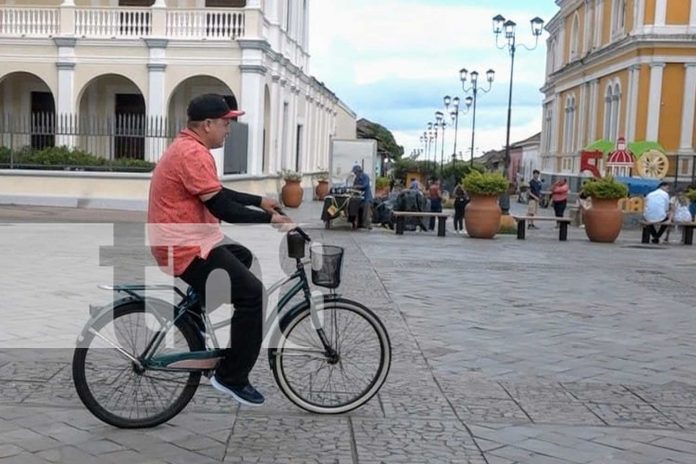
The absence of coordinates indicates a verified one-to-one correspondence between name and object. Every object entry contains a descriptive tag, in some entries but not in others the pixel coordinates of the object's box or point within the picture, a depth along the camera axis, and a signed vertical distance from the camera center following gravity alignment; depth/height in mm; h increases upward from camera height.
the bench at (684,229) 19484 -1260
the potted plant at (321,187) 36469 -1013
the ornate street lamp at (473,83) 44375 +4646
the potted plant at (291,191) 28906 -951
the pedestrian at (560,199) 26406 -851
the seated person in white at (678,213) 20156 -894
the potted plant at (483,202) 17969 -697
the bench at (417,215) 19047 -1173
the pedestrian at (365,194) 19719 -664
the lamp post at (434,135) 74875 +3558
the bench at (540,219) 19141 -1245
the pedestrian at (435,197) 23859 -840
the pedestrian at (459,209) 21794 -1053
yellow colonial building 35469 +4645
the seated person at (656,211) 19500 -826
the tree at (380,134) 88612 +3939
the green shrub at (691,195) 21334 -469
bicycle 4742 -1117
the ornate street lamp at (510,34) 32344 +5538
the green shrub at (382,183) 35450 -741
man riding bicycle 4547 -316
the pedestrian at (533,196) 26867 -836
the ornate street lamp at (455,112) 58675 +4183
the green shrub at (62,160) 21750 -97
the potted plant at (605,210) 18688 -830
